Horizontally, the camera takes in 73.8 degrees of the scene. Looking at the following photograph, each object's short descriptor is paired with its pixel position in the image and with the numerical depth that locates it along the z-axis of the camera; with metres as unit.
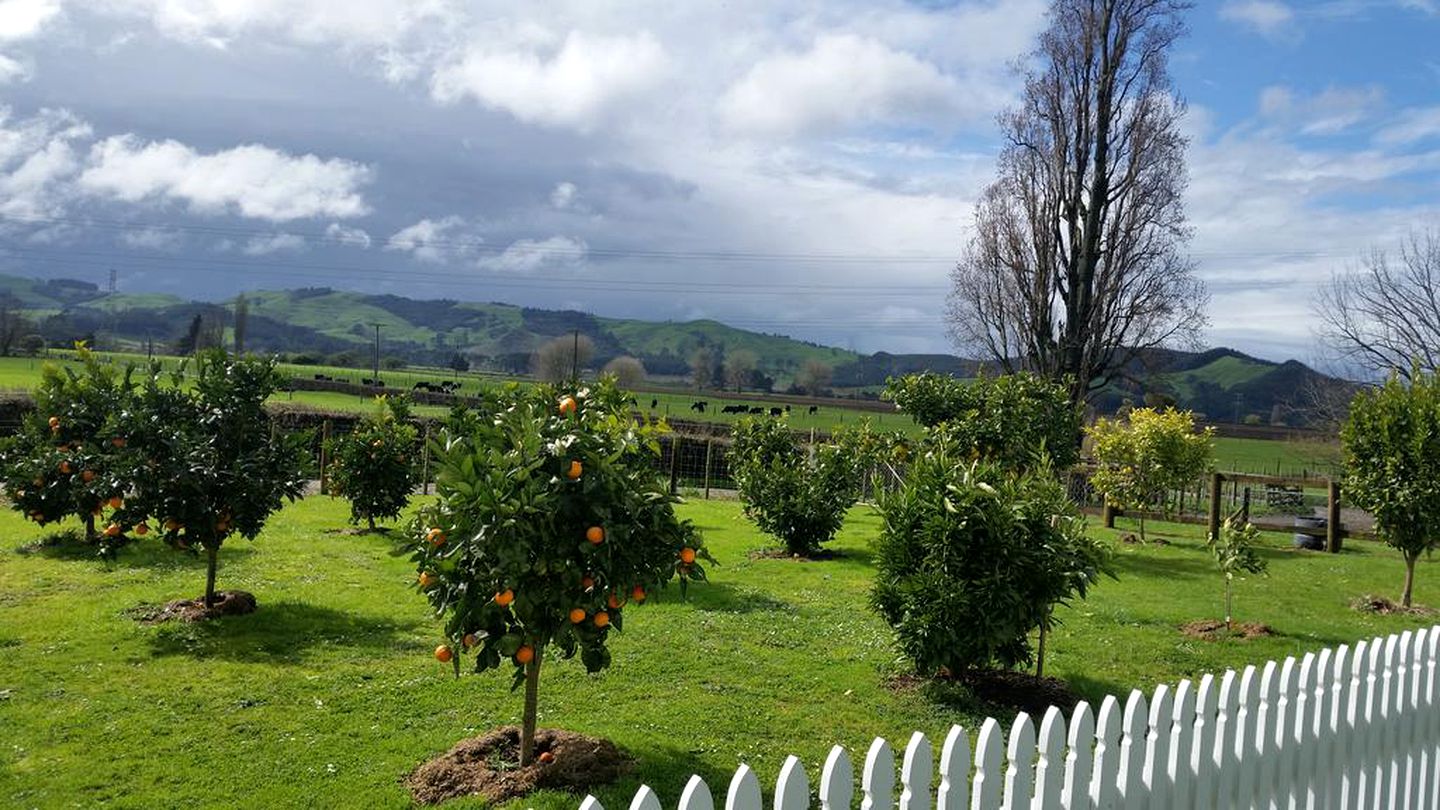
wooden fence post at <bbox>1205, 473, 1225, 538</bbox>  19.72
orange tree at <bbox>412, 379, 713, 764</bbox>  5.24
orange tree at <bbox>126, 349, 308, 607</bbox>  8.84
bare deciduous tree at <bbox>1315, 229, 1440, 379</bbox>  31.16
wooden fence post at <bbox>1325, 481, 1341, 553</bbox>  19.41
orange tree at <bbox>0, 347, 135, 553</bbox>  9.14
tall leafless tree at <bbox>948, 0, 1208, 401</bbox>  27.83
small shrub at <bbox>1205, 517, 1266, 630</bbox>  10.70
